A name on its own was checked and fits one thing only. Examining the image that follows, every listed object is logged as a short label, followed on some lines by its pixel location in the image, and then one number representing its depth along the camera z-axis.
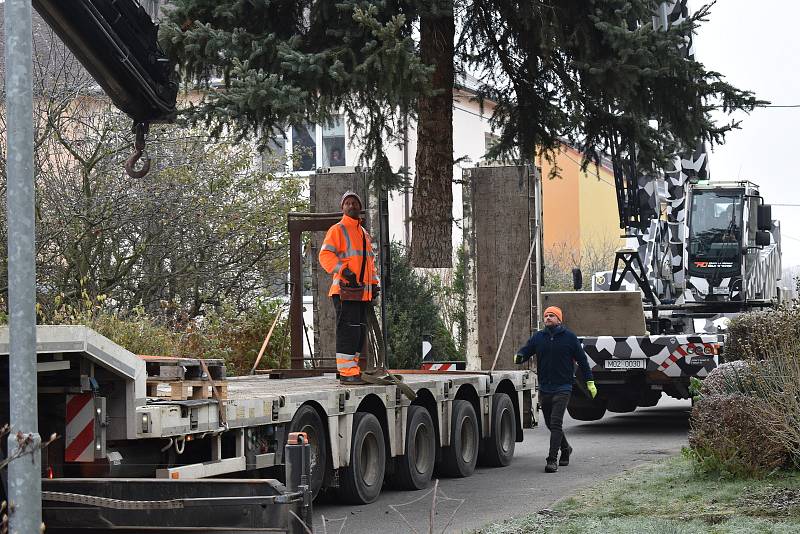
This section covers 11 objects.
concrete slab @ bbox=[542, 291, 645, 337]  18.83
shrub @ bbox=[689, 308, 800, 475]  10.71
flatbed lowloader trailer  7.88
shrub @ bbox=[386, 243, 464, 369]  21.78
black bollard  6.74
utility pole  5.07
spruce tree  15.07
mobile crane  21.00
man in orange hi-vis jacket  12.79
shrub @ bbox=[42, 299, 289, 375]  16.92
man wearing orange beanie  14.31
